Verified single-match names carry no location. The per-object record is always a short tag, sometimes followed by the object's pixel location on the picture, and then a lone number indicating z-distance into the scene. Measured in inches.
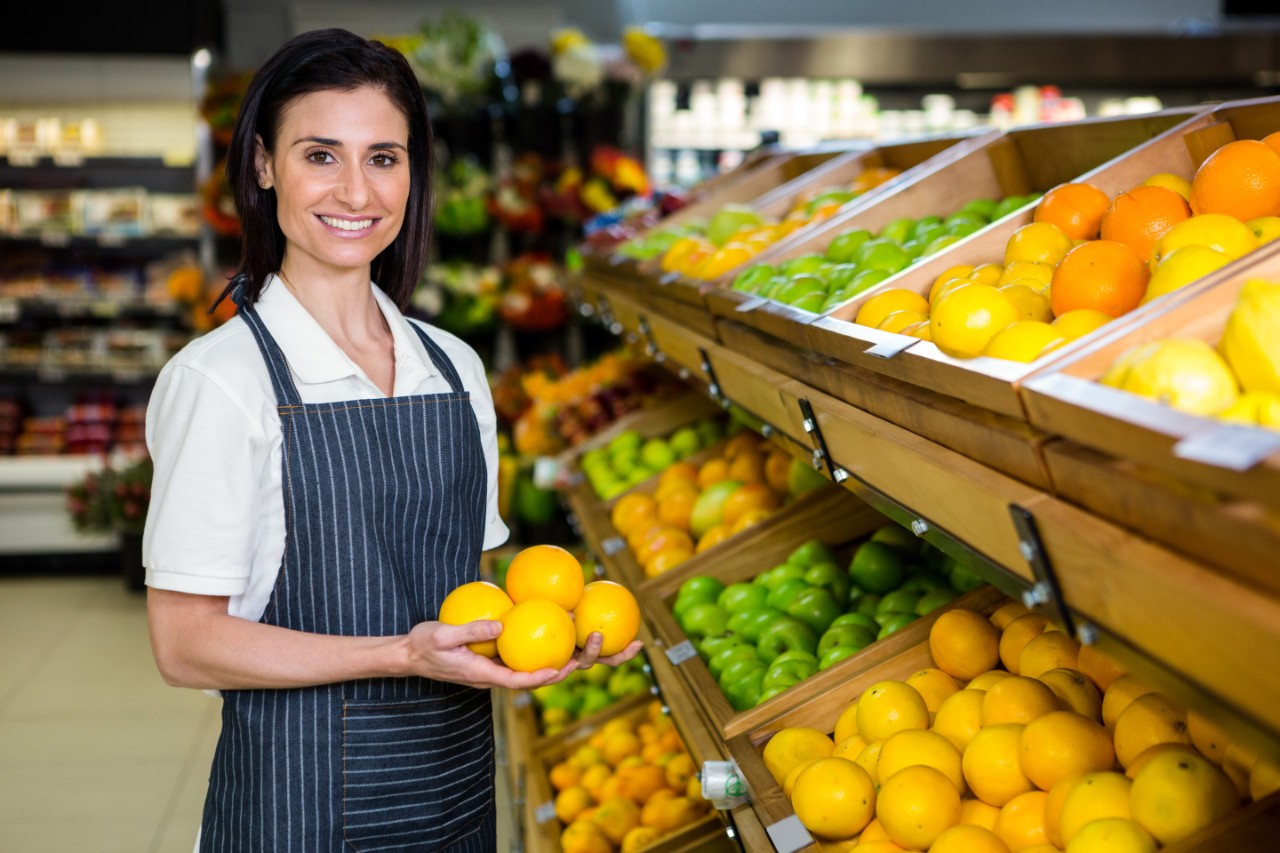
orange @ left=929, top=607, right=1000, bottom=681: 58.6
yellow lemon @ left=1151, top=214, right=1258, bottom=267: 44.6
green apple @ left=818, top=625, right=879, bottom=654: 70.6
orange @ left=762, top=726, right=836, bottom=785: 58.8
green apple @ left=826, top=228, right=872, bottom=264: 80.4
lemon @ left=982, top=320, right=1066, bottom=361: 42.0
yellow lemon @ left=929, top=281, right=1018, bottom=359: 45.4
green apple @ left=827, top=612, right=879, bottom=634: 72.6
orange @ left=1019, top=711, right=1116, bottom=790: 46.1
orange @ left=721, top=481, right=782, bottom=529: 100.3
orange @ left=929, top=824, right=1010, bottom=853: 45.7
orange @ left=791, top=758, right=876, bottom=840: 51.8
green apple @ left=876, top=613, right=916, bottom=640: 68.7
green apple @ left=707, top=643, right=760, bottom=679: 75.4
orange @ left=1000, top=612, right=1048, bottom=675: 56.1
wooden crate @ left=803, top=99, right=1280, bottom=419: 42.6
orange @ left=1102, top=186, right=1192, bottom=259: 51.9
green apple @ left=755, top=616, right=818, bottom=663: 74.3
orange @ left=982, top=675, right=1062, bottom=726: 49.8
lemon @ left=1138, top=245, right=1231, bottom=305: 41.2
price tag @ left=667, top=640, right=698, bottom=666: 76.7
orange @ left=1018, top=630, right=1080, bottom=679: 53.0
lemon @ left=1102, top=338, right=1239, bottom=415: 32.9
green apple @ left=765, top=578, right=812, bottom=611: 81.0
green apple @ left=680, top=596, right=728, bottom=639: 83.7
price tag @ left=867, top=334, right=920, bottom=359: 47.9
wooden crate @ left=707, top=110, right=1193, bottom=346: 75.7
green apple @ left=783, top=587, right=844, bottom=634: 77.3
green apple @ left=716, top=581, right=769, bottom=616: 83.3
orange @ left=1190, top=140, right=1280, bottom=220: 49.1
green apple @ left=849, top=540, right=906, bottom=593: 78.5
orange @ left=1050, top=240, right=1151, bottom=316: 46.2
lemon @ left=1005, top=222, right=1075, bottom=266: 54.9
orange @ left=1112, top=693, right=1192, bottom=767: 44.1
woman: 51.5
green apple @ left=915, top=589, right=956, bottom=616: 70.4
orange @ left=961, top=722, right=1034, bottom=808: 48.4
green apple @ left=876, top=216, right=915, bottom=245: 79.6
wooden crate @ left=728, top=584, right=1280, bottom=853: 56.6
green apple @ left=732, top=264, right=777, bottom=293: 81.3
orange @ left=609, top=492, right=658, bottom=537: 113.1
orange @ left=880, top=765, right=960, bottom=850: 48.7
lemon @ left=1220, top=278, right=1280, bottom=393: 32.6
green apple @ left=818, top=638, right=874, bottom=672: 68.5
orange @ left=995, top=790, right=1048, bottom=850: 45.8
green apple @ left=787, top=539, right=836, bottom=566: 84.5
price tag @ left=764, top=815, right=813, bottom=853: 51.3
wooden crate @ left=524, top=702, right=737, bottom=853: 77.3
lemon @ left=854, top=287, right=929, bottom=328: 58.8
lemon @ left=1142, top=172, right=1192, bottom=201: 56.2
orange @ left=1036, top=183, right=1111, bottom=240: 57.6
